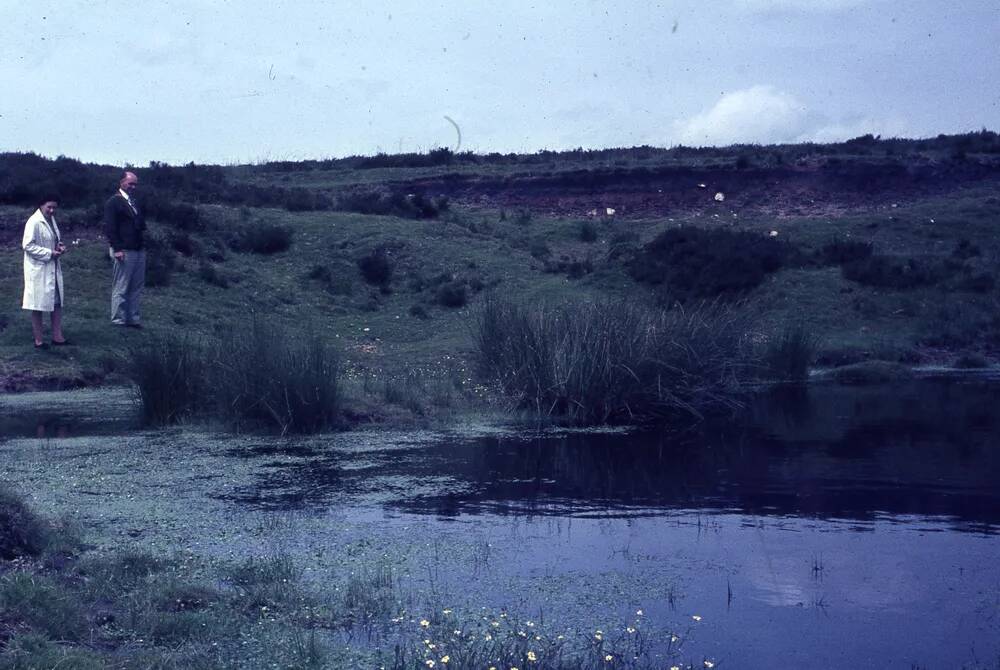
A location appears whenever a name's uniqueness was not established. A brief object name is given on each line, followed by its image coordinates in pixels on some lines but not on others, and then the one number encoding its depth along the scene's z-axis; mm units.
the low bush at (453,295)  24281
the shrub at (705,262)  24656
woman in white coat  17422
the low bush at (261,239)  26703
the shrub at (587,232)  33219
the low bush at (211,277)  23531
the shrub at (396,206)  33344
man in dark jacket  18625
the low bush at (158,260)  22609
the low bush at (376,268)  26000
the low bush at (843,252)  26500
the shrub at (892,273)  24969
